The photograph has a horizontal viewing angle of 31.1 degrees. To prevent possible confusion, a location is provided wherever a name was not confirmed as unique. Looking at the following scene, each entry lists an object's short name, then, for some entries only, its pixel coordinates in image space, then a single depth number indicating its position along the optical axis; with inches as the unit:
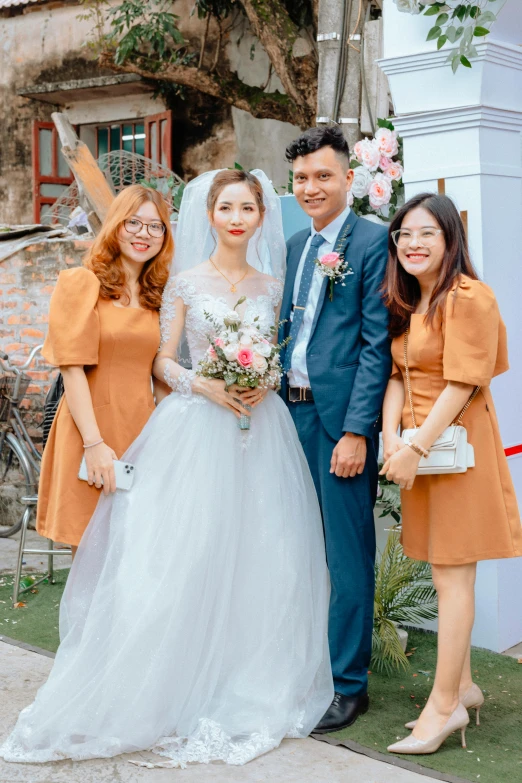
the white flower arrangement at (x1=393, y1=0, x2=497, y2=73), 154.9
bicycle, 264.7
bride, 130.1
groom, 137.5
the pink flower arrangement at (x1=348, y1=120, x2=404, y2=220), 181.5
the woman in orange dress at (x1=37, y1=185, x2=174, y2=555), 144.7
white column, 163.6
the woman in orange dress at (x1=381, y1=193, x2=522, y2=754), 125.4
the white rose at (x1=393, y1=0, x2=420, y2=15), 159.5
